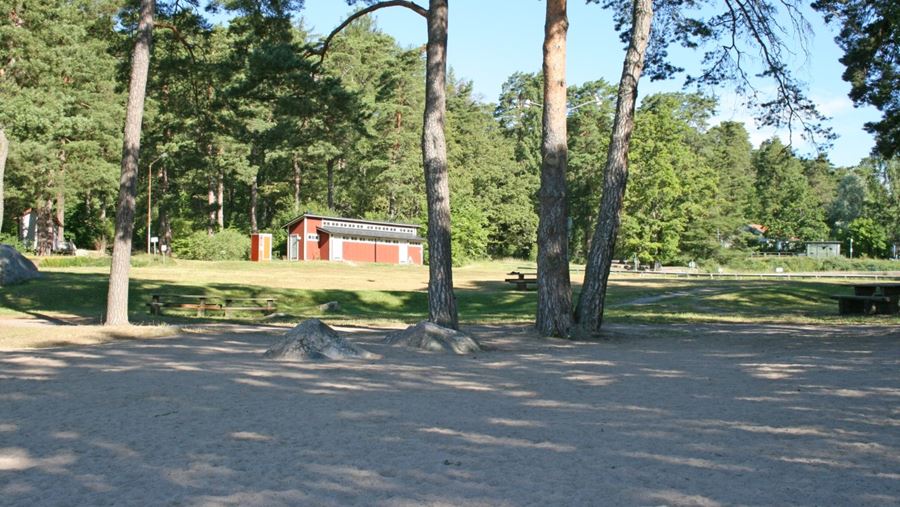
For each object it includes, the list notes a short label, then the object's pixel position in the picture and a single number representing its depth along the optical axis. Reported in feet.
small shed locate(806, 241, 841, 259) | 268.80
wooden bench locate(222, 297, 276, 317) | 77.64
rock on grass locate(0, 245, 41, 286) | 91.35
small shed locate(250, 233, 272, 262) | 182.29
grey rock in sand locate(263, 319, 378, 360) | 36.68
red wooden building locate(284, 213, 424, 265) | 189.06
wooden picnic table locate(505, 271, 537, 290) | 114.83
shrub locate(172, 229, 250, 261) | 182.19
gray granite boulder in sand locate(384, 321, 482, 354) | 40.96
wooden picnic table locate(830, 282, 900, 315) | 73.46
